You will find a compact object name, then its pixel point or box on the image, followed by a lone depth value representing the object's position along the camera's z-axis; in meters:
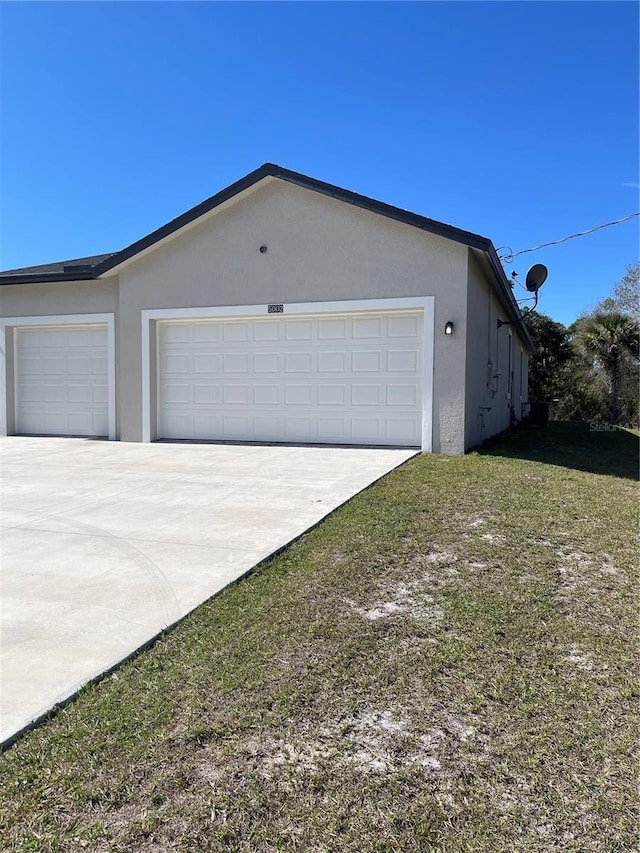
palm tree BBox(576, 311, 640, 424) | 24.11
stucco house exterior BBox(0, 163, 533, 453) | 9.55
